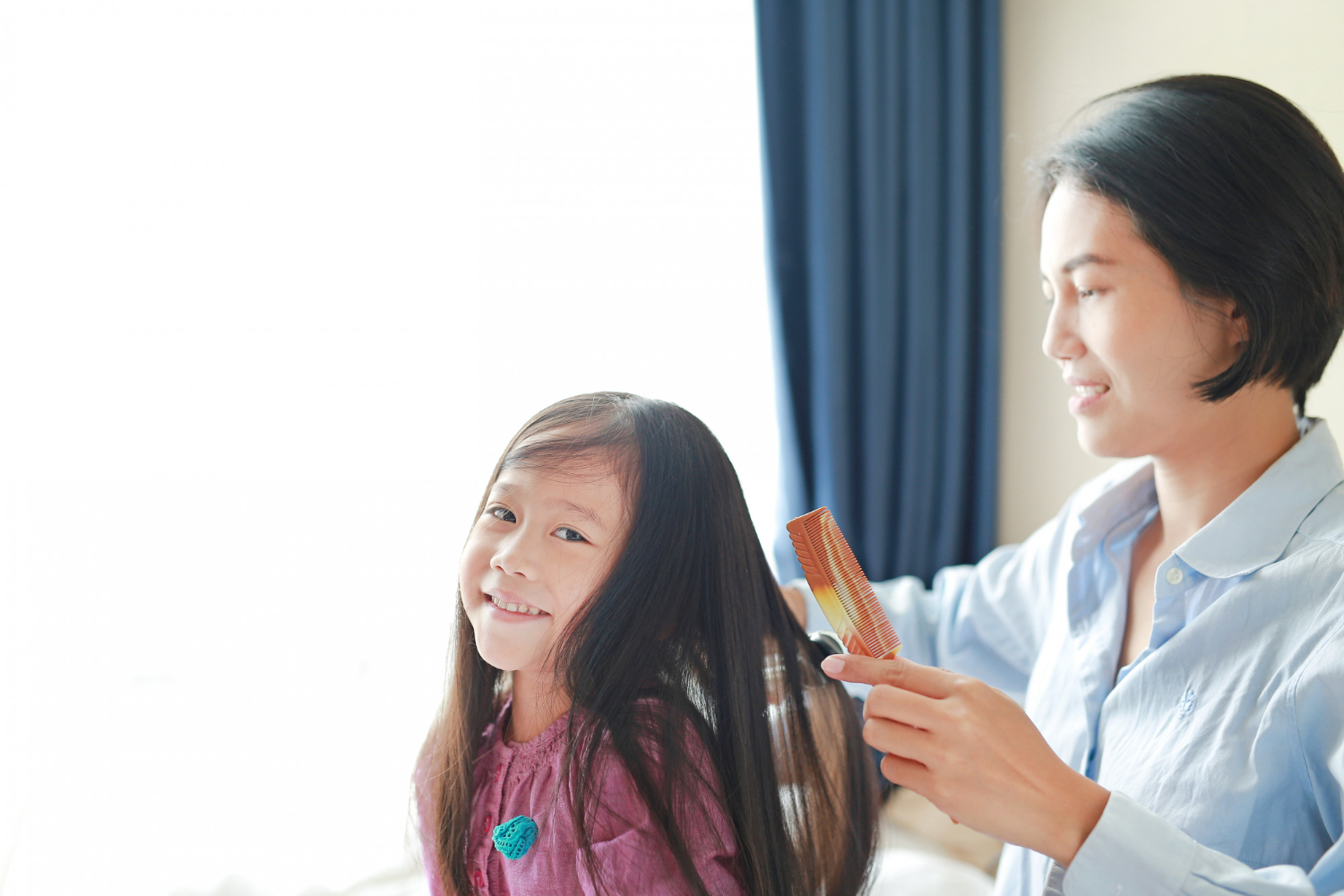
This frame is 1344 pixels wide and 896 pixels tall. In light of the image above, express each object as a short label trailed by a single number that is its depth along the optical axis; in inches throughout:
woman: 27.3
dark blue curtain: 67.2
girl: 31.9
